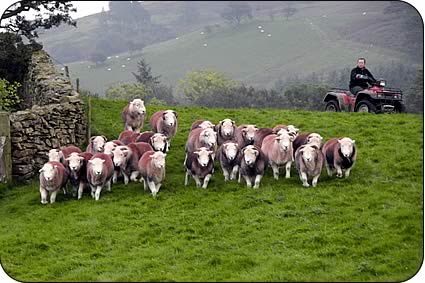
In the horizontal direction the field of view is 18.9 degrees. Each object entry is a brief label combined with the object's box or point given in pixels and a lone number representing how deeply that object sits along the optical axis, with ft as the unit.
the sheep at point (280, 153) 59.85
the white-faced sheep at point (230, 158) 59.95
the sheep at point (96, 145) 64.22
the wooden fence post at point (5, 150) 59.10
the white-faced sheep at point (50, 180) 56.98
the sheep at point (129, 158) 60.94
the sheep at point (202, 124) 68.69
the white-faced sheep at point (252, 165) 57.92
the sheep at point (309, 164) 56.98
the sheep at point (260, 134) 64.98
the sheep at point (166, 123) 72.38
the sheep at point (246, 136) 65.22
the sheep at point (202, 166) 58.82
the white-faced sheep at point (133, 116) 73.77
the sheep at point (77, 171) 58.72
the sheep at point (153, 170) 57.97
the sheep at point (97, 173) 57.83
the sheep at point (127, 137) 67.81
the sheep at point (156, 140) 65.36
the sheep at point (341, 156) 58.44
